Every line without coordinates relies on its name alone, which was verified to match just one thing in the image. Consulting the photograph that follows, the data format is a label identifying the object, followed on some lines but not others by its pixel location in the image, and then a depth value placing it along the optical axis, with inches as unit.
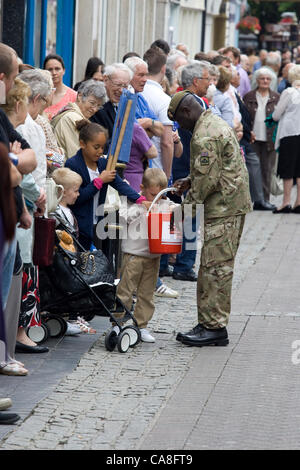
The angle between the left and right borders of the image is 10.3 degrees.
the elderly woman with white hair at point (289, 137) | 934.4
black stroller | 457.2
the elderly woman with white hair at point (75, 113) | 553.4
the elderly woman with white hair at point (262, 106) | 966.8
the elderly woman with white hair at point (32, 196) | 421.9
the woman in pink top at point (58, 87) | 633.9
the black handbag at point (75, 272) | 456.3
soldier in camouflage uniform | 463.3
